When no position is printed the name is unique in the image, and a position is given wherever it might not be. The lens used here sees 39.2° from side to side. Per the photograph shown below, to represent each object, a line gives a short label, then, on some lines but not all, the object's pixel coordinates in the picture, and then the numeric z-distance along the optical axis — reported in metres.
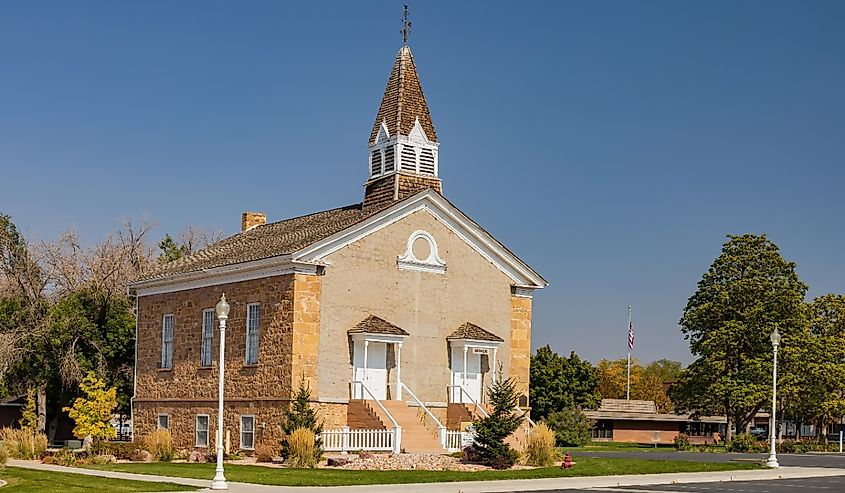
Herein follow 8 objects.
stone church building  43.16
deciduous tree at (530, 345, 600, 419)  80.19
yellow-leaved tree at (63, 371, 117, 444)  45.25
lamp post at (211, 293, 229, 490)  28.81
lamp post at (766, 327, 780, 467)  41.53
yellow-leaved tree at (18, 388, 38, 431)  51.75
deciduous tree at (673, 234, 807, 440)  66.94
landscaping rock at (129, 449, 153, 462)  41.19
